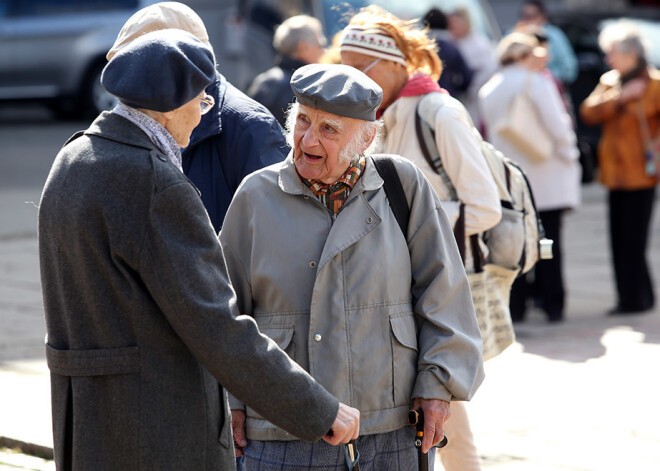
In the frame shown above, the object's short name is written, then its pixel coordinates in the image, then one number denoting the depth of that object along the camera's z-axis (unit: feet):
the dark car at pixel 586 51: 91.71
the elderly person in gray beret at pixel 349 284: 20.16
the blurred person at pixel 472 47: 71.82
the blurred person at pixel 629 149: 53.31
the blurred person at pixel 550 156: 51.13
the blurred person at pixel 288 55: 50.80
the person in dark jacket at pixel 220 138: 24.06
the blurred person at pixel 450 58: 62.39
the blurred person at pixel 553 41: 71.41
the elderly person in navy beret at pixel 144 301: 16.10
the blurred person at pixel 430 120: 27.50
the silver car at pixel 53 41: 106.32
